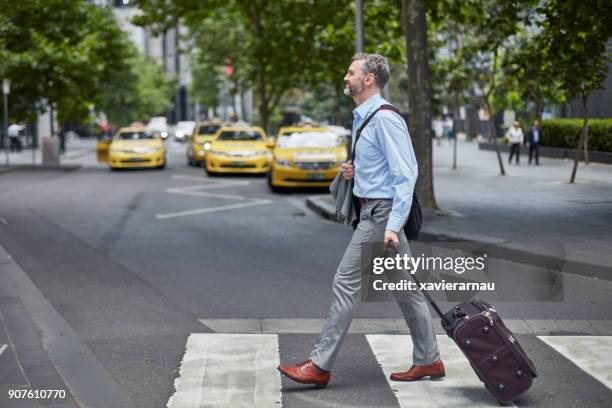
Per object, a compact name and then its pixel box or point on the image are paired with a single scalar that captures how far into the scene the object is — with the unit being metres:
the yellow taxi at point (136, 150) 32.38
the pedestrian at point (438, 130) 55.72
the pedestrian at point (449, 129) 60.59
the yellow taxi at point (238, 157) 27.95
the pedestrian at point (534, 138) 32.12
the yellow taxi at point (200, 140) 34.62
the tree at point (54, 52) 30.88
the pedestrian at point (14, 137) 48.19
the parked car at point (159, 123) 90.78
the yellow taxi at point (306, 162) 22.20
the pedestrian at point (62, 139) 44.81
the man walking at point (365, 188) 5.53
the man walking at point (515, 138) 32.84
